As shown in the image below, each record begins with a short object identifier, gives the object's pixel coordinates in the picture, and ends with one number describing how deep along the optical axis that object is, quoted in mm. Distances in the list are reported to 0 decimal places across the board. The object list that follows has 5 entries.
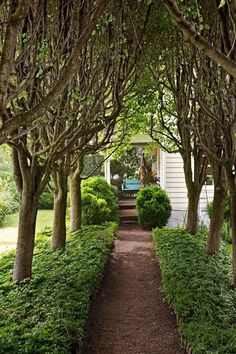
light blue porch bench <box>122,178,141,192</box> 21625
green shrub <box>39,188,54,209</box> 22984
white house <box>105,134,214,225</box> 18394
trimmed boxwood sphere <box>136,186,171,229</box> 14273
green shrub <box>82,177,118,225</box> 13688
